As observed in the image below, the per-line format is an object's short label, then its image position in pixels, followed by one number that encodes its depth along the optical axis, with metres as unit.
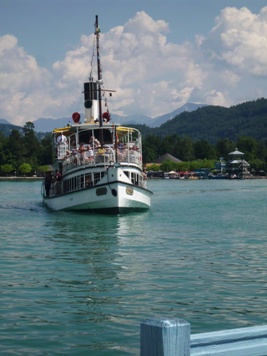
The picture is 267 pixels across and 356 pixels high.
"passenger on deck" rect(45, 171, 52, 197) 45.53
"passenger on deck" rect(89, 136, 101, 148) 38.41
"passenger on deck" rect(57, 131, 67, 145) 41.25
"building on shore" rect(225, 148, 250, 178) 195.12
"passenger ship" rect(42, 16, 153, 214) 36.38
